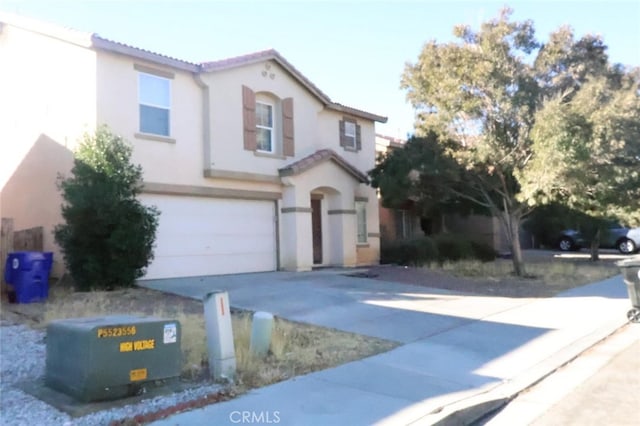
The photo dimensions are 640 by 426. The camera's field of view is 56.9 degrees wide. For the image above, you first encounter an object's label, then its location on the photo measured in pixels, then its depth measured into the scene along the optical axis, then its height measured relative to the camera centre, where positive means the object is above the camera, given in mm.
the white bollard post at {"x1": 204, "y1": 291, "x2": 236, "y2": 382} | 6527 -940
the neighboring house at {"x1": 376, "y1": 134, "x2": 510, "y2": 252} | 23641 +989
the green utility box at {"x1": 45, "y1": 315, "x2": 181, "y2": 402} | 5637 -994
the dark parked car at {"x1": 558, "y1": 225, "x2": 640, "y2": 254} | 27844 +145
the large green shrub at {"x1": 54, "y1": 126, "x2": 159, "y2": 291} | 11945 +721
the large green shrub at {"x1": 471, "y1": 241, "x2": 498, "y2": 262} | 22972 -222
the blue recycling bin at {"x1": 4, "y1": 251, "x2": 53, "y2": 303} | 11422 -338
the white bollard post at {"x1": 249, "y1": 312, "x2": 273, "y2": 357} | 7602 -1050
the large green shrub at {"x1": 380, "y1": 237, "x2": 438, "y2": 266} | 20328 -154
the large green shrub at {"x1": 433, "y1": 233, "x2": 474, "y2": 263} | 21488 -41
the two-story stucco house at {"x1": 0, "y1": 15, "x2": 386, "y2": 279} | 13844 +2856
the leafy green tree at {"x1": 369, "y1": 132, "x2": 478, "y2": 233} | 16844 +2181
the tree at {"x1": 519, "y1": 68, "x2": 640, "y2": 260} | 13805 +2264
